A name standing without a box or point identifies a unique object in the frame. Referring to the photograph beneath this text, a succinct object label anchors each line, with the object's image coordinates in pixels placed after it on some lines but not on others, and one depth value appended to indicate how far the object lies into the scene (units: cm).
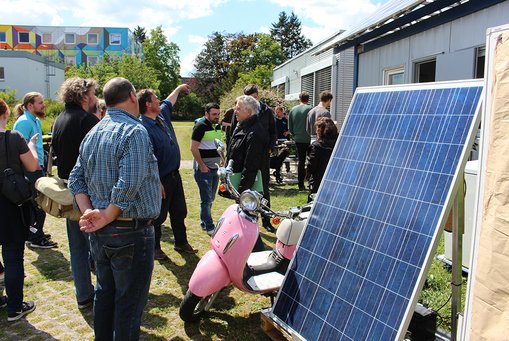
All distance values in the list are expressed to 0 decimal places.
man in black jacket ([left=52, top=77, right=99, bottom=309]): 423
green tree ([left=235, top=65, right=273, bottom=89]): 3928
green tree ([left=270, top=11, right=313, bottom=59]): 8675
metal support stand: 275
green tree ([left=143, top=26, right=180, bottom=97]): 6825
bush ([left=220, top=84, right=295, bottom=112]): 1879
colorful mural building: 8969
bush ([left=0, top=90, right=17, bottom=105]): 4027
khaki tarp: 221
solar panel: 262
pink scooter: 381
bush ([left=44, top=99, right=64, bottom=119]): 3688
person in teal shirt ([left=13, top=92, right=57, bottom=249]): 597
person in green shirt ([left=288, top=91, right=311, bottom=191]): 1003
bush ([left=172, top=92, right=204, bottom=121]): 5897
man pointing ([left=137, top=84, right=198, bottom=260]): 507
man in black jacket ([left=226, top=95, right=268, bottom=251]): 563
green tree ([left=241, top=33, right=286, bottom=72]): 5612
